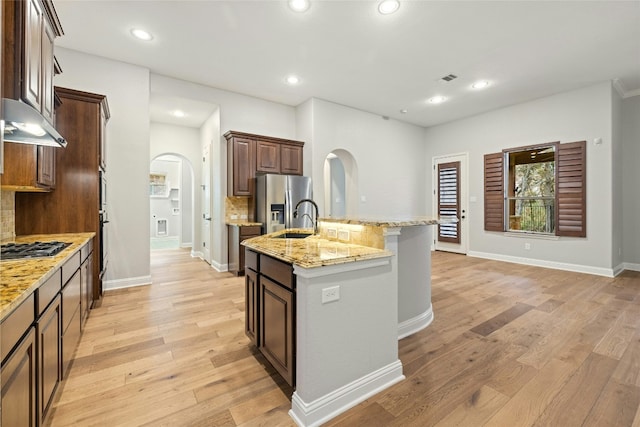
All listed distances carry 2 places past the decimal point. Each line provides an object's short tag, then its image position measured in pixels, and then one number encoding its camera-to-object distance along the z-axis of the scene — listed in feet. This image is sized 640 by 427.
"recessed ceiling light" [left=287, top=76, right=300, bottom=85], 14.40
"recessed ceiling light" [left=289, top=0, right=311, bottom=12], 9.05
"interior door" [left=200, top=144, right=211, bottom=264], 18.31
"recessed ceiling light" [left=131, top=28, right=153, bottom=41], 10.57
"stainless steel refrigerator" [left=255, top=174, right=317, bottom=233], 14.93
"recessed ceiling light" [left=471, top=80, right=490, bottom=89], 14.94
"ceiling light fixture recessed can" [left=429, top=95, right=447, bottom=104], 17.23
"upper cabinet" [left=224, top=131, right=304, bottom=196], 15.49
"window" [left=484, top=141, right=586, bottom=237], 15.57
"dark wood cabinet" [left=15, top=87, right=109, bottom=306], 9.00
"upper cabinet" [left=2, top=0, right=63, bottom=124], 4.83
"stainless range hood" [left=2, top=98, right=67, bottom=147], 4.71
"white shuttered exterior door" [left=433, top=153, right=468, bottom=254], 21.02
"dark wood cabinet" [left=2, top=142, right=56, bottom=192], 6.80
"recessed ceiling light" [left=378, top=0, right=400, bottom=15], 9.05
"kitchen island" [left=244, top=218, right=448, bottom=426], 4.93
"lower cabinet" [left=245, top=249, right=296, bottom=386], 5.30
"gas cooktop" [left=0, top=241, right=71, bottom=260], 5.43
